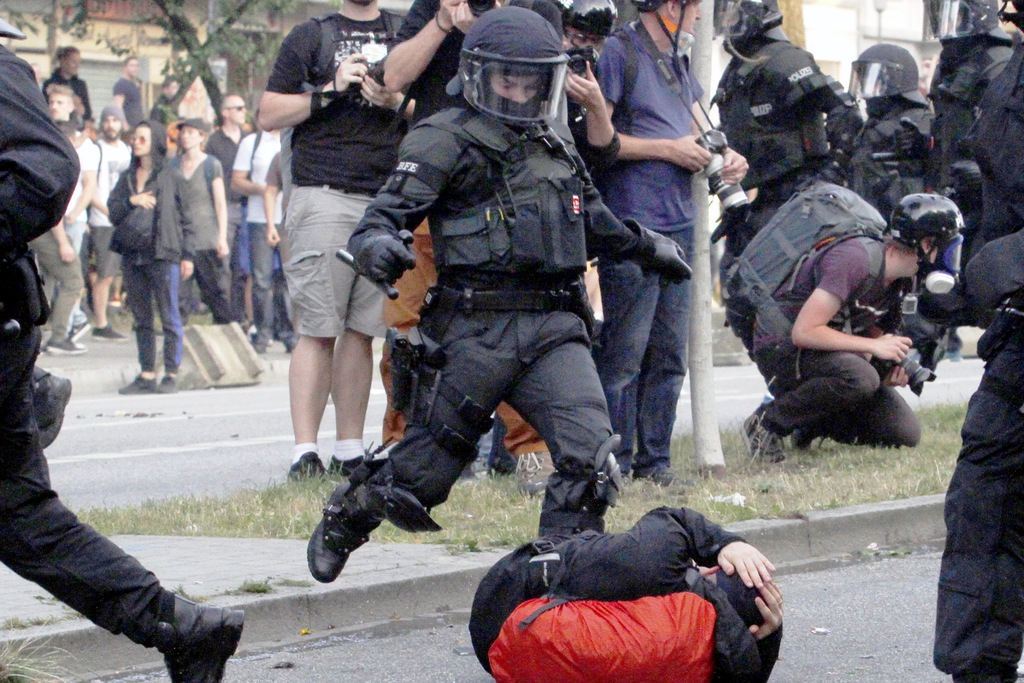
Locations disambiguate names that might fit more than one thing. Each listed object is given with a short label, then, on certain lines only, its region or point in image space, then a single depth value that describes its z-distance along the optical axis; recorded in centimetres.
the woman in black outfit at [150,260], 2533
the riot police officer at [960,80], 1755
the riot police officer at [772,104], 1730
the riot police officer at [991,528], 807
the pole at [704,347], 1534
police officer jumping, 984
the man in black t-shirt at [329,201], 1462
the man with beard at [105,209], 2992
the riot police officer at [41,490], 746
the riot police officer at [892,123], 2127
